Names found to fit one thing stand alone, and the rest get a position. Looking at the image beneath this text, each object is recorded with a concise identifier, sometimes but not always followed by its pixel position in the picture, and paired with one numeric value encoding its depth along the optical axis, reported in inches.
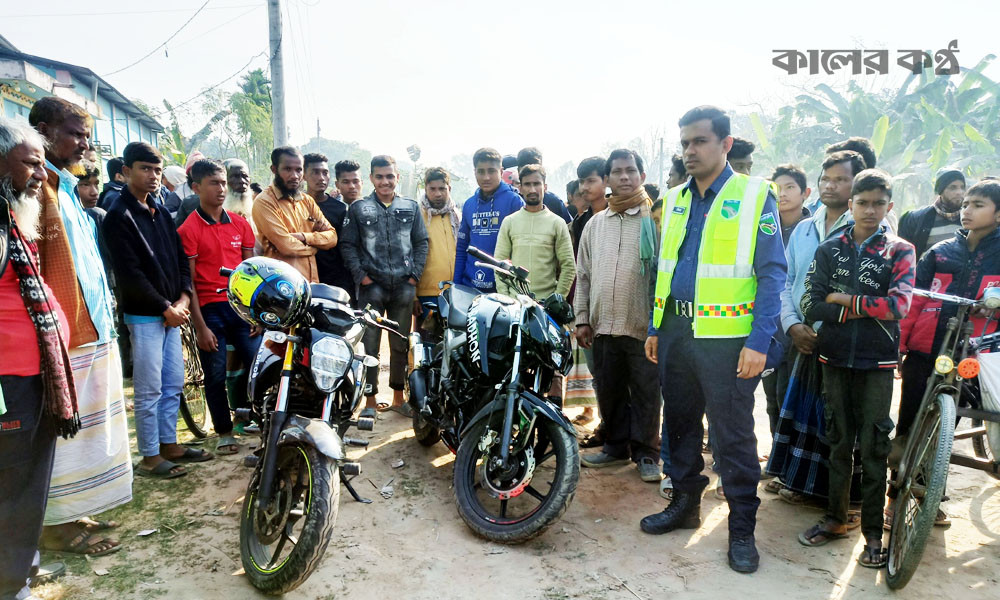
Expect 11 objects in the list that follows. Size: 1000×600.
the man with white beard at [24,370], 87.0
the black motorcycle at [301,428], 92.6
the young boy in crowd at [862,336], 110.3
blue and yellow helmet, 101.6
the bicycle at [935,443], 97.0
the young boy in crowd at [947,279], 122.9
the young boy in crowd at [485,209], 189.8
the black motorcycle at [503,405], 115.2
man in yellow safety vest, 107.1
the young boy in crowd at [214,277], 159.9
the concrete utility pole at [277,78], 418.3
